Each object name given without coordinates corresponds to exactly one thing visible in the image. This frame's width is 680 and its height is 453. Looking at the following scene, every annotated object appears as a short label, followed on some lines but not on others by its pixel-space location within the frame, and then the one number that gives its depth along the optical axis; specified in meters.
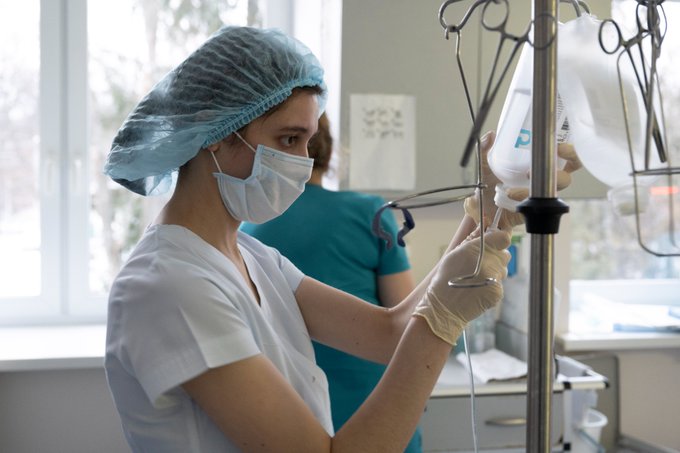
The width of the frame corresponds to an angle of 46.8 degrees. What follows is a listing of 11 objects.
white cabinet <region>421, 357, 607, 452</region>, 2.16
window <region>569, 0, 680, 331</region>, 3.11
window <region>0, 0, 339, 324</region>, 2.72
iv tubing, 0.95
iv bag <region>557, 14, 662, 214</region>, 0.75
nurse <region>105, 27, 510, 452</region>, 0.97
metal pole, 0.78
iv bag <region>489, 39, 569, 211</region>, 0.90
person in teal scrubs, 1.91
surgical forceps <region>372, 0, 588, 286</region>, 0.67
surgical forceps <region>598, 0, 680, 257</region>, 0.72
